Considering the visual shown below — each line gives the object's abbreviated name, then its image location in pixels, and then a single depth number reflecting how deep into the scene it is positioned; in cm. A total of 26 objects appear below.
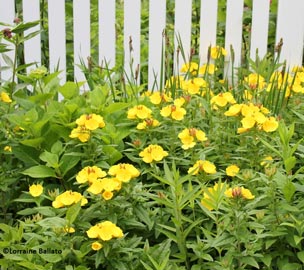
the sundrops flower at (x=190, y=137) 235
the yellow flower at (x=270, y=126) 234
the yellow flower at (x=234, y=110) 239
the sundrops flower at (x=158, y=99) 266
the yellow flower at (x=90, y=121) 231
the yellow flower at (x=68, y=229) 197
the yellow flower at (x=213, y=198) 202
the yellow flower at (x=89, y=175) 211
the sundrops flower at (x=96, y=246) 193
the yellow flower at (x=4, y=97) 262
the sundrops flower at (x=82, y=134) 233
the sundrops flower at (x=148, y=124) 244
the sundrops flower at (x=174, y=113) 247
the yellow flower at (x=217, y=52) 382
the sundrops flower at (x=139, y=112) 249
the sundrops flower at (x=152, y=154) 227
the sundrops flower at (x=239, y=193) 197
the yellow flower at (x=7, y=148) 256
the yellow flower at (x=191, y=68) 357
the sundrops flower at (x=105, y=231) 190
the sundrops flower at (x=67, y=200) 205
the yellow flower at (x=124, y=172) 207
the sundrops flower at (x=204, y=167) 219
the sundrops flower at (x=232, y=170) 228
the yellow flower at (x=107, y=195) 202
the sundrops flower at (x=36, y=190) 221
